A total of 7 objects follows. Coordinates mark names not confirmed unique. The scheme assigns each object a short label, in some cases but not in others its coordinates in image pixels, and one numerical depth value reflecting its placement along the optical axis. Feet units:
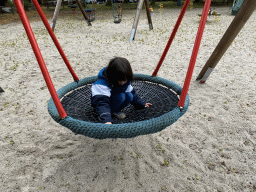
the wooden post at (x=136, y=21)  15.83
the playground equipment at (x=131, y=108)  3.38
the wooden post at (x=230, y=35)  6.73
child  4.18
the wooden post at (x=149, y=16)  18.37
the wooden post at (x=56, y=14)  18.89
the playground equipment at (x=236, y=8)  29.83
